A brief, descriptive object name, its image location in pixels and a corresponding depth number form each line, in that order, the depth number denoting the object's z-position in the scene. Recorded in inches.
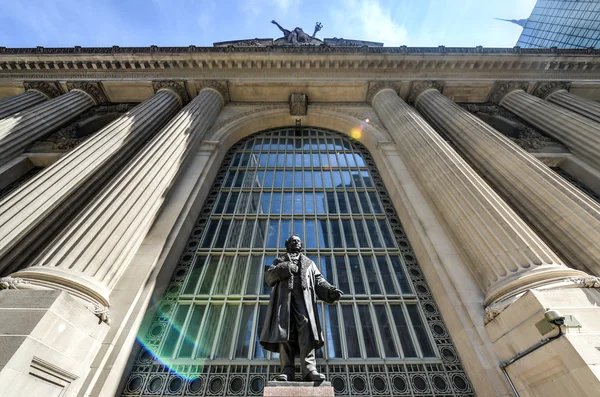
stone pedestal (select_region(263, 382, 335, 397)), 119.6
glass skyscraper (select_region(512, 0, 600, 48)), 1255.5
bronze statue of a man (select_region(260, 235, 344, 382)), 136.6
